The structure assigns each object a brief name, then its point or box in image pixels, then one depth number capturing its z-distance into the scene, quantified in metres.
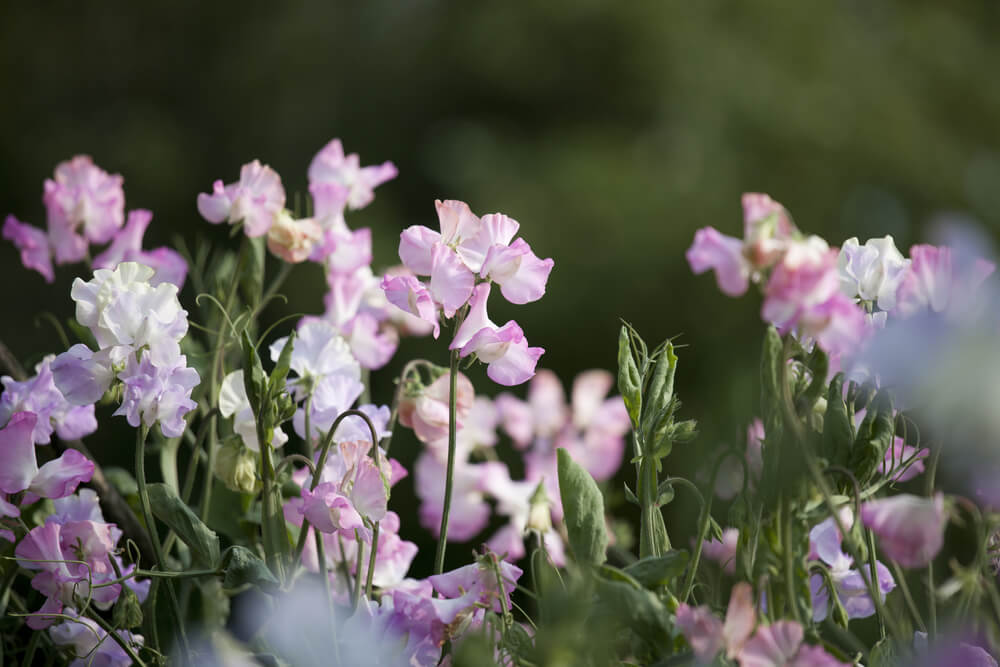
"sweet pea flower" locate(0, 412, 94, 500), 2.93
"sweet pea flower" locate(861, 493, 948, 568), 2.77
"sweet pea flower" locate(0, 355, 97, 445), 2.98
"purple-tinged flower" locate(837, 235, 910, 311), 2.92
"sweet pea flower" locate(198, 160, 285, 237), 3.09
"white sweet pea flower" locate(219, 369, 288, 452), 2.99
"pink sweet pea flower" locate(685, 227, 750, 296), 2.80
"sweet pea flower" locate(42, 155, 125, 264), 3.22
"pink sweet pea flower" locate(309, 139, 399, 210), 3.19
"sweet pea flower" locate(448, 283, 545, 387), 2.92
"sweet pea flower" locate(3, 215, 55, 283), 3.27
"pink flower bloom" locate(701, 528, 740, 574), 2.94
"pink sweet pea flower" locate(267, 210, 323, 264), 3.10
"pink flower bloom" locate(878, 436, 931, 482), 2.91
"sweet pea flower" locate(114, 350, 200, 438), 2.91
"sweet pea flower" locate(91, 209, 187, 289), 3.15
